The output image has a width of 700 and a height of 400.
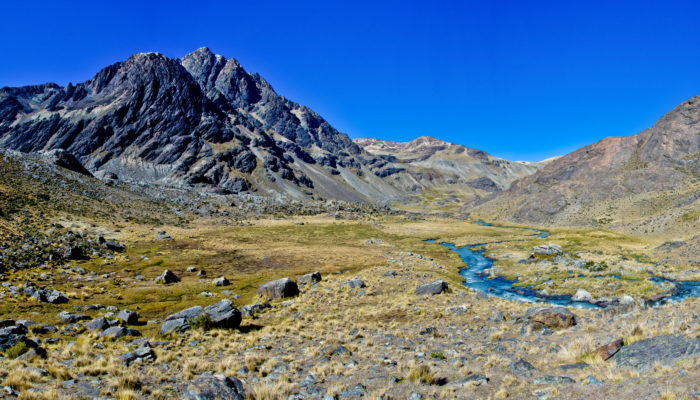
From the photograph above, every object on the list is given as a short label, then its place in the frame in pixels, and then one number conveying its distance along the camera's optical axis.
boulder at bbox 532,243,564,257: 64.12
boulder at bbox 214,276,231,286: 43.12
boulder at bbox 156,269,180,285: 42.19
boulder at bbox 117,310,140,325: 24.89
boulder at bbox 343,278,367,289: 40.31
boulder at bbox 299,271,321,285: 43.08
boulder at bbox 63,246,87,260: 47.82
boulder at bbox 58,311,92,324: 23.72
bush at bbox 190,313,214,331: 23.40
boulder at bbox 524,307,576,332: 22.01
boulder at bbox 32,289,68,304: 28.49
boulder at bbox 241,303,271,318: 28.81
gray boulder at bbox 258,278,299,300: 35.72
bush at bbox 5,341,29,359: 14.78
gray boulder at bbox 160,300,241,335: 23.03
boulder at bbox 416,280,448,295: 35.72
